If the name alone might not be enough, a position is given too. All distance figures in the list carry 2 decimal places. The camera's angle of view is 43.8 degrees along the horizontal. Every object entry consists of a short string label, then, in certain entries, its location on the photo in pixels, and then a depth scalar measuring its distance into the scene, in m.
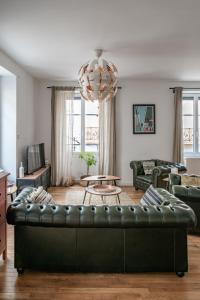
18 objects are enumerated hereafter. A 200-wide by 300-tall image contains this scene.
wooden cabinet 2.66
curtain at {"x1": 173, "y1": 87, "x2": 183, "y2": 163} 6.72
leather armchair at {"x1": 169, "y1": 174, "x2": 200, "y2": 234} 3.32
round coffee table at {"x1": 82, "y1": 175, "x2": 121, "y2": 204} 5.27
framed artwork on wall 6.83
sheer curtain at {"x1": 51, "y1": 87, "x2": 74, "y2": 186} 6.71
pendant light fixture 4.04
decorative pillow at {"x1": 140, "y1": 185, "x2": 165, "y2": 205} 2.77
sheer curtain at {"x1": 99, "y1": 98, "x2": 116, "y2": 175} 6.70
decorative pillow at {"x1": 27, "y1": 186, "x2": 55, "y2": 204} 2.75
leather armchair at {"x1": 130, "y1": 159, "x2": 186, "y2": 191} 5.30
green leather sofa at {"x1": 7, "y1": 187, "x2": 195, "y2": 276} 2.37
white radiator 6.12
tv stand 4.88
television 5.42
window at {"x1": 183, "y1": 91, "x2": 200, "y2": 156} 7.08
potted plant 6.66
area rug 5.12
